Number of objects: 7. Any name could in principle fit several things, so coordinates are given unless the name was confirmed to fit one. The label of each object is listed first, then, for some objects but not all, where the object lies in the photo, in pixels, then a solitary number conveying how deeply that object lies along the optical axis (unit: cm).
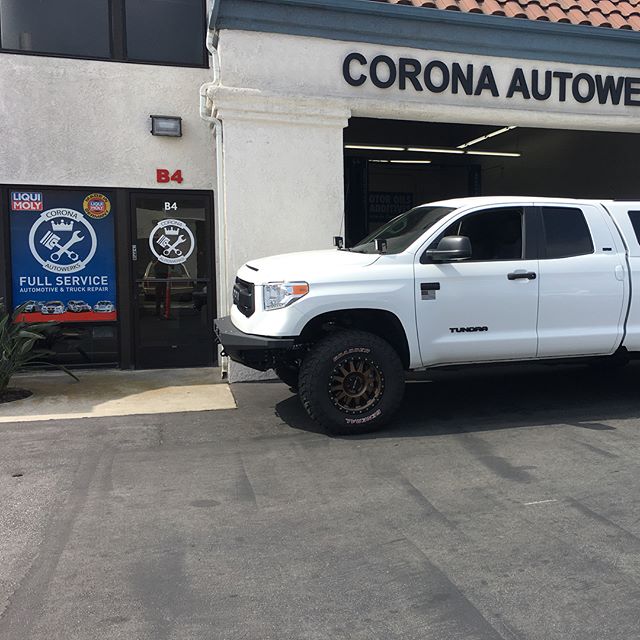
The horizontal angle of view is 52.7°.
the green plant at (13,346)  693
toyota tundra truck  555
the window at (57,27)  817
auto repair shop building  773
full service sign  845
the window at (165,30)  855
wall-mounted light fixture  851
